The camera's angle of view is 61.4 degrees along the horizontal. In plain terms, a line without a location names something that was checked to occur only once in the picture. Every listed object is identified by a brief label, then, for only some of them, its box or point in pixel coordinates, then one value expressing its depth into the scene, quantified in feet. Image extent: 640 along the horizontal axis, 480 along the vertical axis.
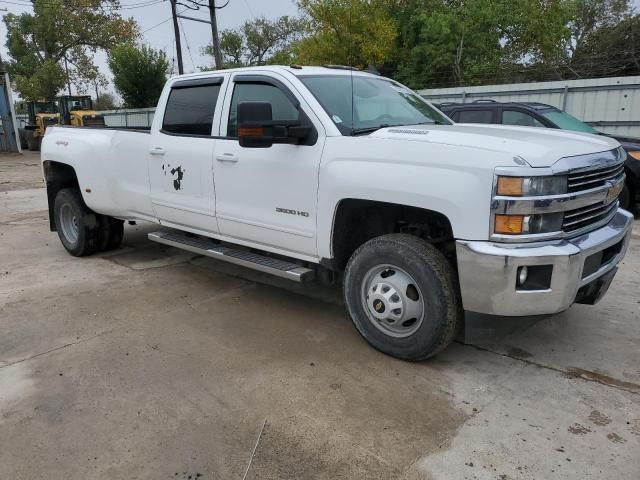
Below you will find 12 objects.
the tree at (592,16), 105.19
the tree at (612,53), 83.92
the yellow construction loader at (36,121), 89.30
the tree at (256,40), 183.21
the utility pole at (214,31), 76.38
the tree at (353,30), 96.02
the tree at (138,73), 91.56
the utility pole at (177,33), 80.02
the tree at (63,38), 142.61
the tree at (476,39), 94.02
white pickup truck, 9.96
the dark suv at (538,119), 25.43
